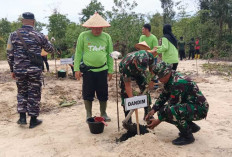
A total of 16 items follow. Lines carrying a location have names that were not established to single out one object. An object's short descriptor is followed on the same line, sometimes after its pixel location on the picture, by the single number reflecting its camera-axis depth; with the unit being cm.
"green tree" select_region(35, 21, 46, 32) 3775
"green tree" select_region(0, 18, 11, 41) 2573
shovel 397
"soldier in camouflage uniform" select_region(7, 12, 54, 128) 405
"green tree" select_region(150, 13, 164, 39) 2203
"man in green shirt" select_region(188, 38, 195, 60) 1600
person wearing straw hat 399
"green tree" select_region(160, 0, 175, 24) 3106
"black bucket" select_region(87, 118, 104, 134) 379
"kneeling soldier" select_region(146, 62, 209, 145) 318
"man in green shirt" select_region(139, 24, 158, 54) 607
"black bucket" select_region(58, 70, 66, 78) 895
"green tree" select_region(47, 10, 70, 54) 2327
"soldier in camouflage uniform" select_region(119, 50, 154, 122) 325
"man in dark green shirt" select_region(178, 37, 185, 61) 1519
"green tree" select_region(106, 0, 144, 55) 1499
